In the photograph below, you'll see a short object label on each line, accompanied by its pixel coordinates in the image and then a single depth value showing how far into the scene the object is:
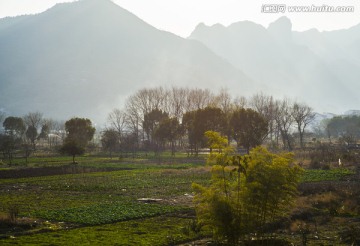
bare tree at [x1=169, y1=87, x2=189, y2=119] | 130.25
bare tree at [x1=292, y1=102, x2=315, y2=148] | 121.50
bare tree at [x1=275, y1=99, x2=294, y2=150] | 114.10
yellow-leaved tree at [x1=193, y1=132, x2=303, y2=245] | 18.06
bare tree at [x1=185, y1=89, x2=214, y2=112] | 128.88
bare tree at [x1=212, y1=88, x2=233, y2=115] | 124.25
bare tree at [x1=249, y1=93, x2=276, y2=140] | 126.05
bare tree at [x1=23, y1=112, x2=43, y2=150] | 134.98
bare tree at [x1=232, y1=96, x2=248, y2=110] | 129.48
